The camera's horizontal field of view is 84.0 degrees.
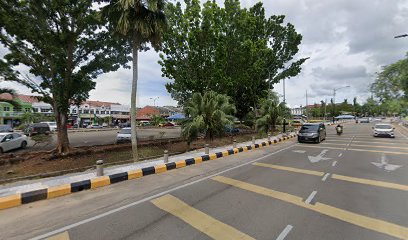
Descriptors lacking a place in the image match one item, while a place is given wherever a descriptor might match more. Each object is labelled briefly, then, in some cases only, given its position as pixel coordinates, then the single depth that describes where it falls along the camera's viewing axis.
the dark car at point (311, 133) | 19.61
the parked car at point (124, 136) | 19.18
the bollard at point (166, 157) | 10.62
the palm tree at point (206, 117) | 15.21
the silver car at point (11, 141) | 15.64
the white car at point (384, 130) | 23.86
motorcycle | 27.51
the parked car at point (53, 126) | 37.44
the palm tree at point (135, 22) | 10.63
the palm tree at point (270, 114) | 24.95
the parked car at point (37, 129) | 28.02
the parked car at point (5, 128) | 26.66
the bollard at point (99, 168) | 8.20
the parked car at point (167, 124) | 56.21
